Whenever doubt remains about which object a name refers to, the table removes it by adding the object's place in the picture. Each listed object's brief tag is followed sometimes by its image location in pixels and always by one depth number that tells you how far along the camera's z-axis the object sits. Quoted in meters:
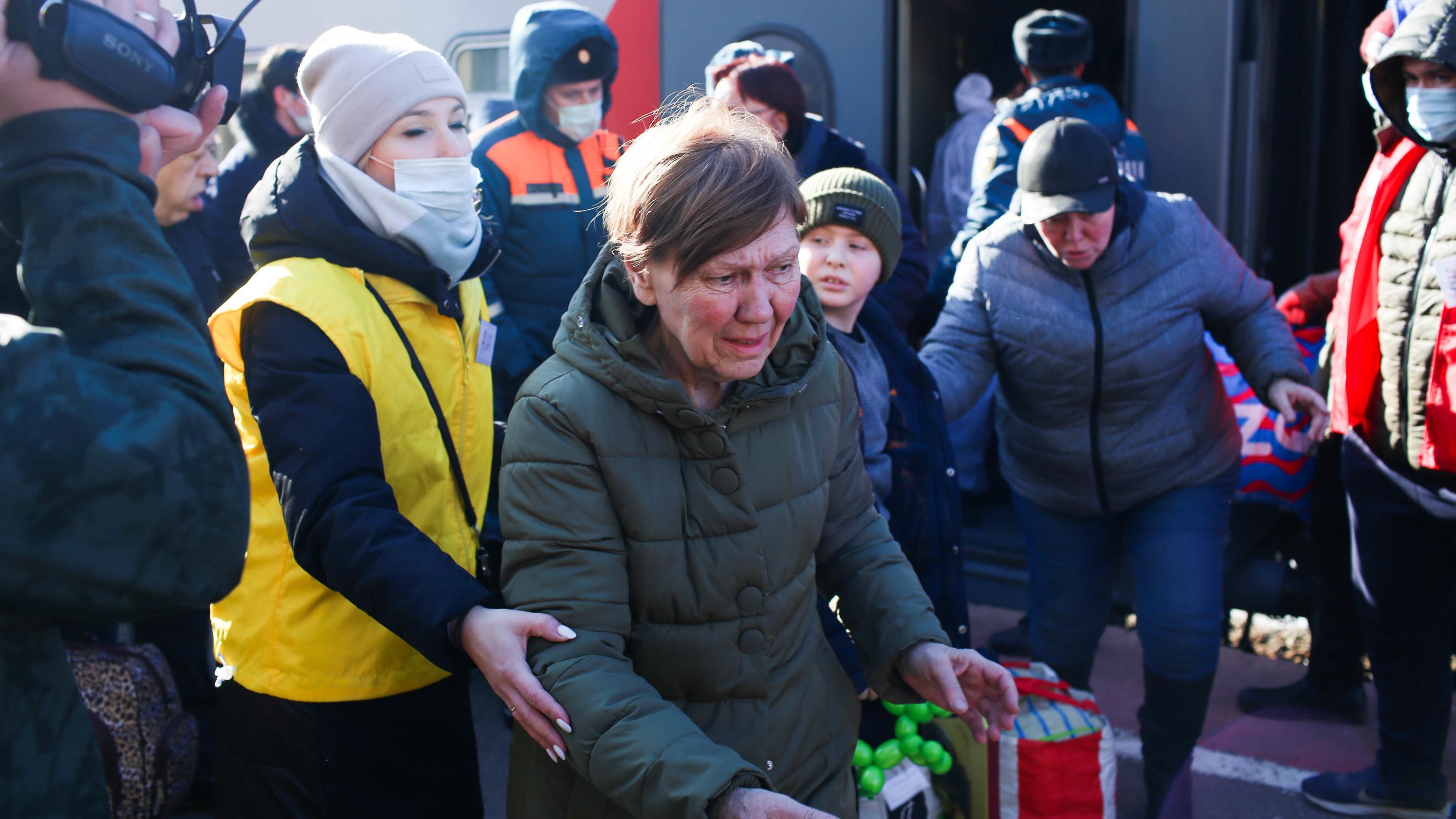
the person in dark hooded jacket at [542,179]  3.72
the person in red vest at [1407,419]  2.80
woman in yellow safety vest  1.67
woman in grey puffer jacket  2.92
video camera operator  0.93
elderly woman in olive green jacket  1.53
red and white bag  2.64
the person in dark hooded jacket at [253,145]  4.16
